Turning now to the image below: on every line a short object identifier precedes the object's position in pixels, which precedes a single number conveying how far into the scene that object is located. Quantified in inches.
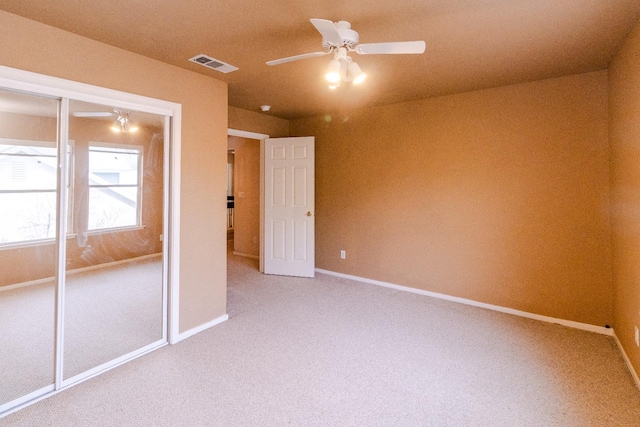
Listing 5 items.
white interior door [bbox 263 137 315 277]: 195.5
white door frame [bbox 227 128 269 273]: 195.7
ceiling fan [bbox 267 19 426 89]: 76.2
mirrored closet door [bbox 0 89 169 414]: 90.3
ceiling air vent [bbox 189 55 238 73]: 108.3
